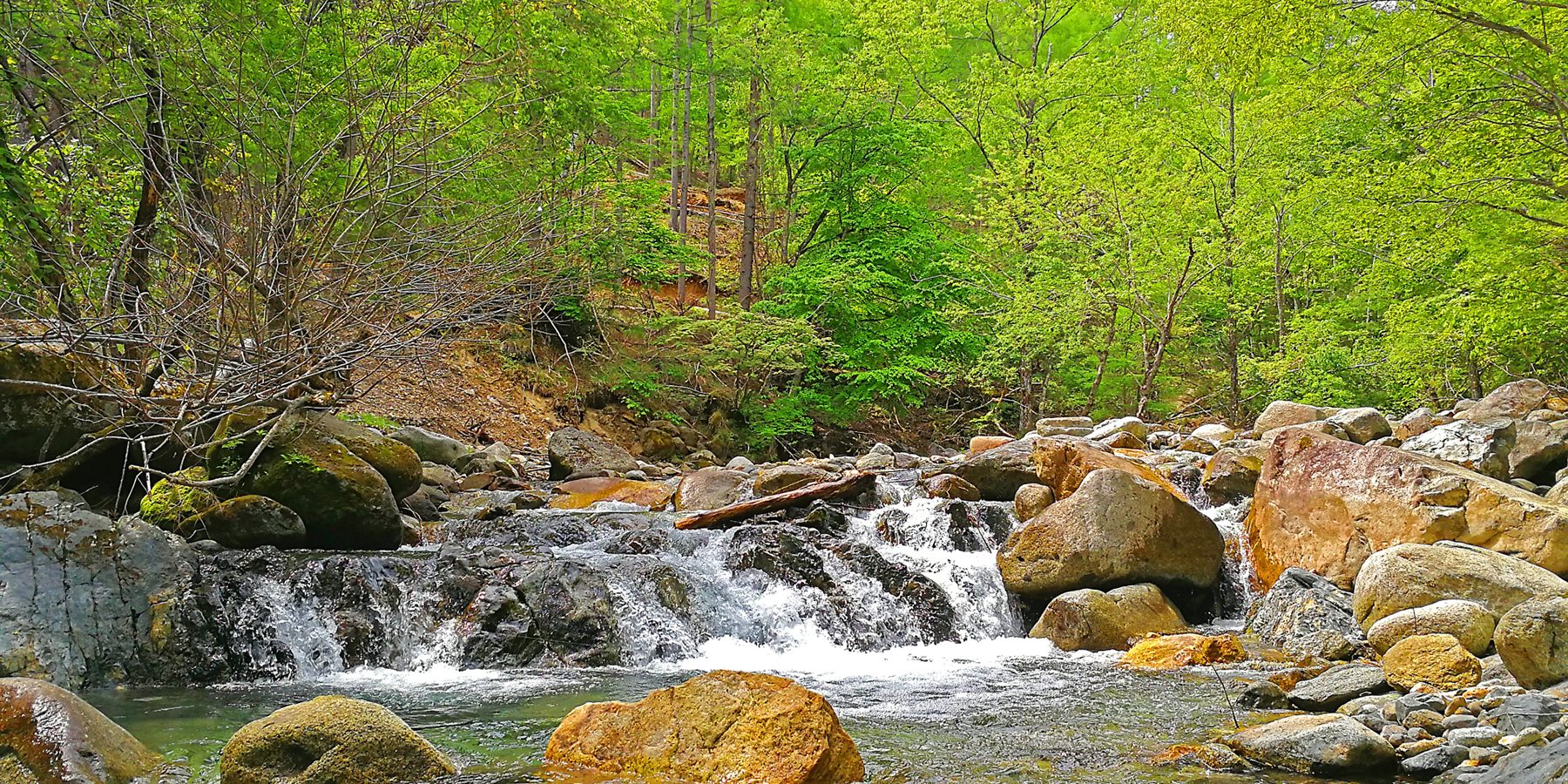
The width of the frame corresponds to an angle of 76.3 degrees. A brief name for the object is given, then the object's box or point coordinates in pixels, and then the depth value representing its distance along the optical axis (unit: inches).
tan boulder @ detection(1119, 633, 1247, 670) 273.6
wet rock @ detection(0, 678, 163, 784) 153.2
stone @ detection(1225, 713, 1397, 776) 164.2
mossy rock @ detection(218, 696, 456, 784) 157.8
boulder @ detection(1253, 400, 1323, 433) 531.2
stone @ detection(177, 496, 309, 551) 313.9
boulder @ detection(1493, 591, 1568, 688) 194.7
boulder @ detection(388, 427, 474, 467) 536.4
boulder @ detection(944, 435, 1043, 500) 458.6
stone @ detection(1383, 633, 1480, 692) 210.7
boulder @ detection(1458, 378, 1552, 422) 478.0
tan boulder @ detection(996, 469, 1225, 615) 335.0
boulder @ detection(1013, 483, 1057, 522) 414.0
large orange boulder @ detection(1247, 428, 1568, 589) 298.7
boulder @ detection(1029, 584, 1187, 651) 306.3
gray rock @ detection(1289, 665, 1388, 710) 205.9
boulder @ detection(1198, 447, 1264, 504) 435.5
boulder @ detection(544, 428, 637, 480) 548.4
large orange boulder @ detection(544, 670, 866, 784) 163.0
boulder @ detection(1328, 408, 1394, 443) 467.8
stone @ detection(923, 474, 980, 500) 445.4
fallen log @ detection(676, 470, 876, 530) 398.3
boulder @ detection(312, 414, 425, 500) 366.3
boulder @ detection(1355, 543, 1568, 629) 259.0
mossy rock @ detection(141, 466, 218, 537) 307.1
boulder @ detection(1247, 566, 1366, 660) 271.7
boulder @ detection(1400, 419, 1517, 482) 385.4
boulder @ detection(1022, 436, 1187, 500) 419.8
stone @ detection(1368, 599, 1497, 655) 234.1
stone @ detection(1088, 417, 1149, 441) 590.2
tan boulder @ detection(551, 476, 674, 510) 477.4
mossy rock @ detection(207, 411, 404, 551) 329.7
